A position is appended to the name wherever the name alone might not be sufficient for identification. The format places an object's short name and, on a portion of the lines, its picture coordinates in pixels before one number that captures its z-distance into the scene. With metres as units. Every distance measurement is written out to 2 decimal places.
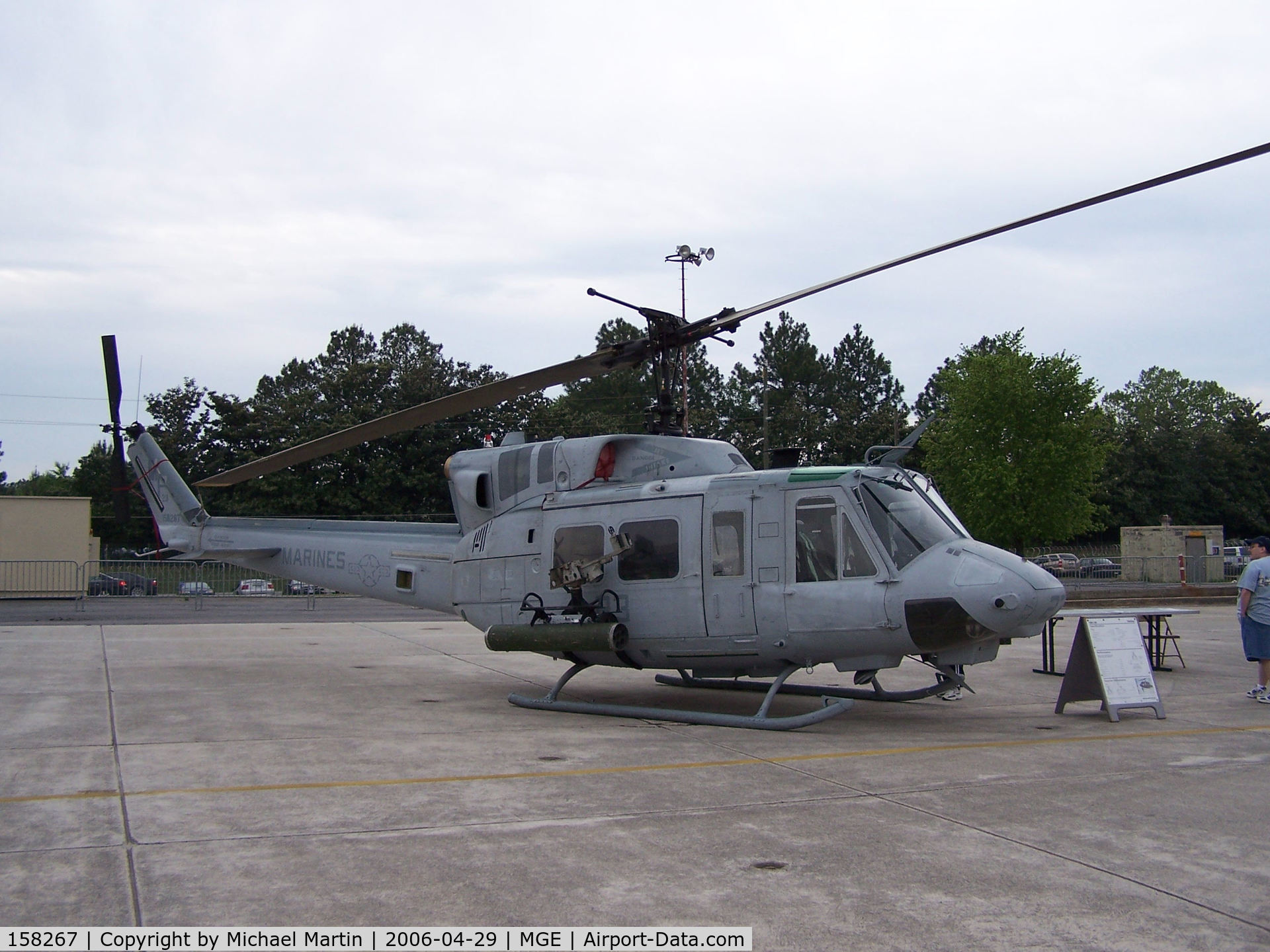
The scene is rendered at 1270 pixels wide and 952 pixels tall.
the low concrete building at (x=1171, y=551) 34.84
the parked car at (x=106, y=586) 28.92
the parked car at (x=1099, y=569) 36.31
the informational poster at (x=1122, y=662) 9.95
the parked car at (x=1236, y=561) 45.09
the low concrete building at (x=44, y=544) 27.06
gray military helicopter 8.79
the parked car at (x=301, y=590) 31.02
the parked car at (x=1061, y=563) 37.50
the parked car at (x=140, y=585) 29.39
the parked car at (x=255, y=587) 29.86
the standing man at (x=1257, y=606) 10.45
